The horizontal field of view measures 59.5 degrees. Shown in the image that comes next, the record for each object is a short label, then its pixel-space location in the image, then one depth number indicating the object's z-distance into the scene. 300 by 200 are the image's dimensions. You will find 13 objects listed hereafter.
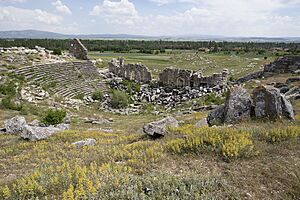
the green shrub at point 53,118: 14.61
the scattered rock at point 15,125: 11.97
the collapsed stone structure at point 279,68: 33.44
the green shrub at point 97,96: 27.95
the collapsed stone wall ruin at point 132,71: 36.84
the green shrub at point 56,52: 38.92
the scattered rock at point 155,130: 8.95
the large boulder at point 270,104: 9.68
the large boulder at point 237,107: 10.32
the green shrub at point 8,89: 21.17
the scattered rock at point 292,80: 24.33
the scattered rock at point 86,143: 8.89
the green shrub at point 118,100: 26.50
